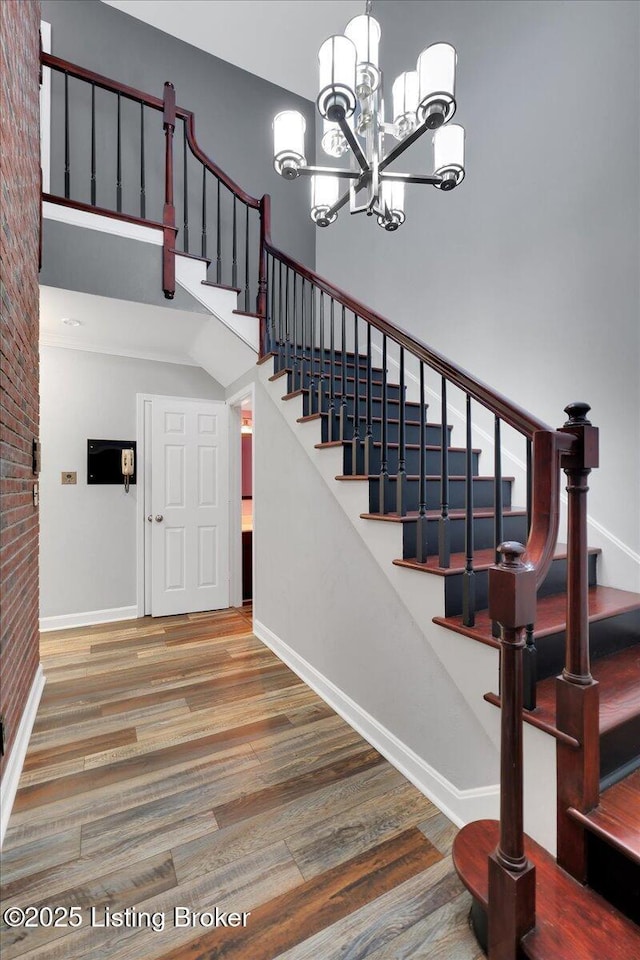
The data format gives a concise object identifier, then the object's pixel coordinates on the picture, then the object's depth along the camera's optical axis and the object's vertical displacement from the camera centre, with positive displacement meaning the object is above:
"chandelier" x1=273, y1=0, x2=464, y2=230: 1.54 +1.46
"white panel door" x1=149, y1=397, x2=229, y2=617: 3.92 -0.24
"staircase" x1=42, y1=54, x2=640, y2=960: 1.06 -0.52
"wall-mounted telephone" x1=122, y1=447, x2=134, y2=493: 3.78 +0.15
